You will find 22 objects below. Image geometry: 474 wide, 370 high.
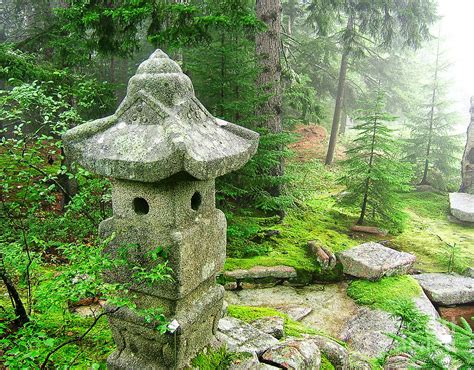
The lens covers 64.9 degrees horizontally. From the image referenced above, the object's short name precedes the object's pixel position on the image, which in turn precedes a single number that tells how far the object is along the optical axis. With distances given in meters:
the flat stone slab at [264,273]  6.29
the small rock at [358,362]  4.25
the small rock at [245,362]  3.37
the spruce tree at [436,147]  14.55
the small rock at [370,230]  9.60
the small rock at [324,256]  6.99
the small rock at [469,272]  7.54
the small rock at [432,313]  5.28
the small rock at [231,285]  6.24
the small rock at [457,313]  6.30
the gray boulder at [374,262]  6.68
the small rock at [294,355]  3.51
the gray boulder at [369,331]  5.11
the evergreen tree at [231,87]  5.98
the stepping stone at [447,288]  6.50
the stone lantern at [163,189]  2.49
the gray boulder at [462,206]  11.17
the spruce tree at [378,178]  9.00
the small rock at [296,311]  5.77
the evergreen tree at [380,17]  12.41
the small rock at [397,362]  4.51
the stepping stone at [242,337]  3.63
